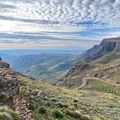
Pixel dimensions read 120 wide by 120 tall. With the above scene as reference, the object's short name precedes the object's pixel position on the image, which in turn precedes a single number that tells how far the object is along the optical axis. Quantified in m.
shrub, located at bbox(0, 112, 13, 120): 7.61
